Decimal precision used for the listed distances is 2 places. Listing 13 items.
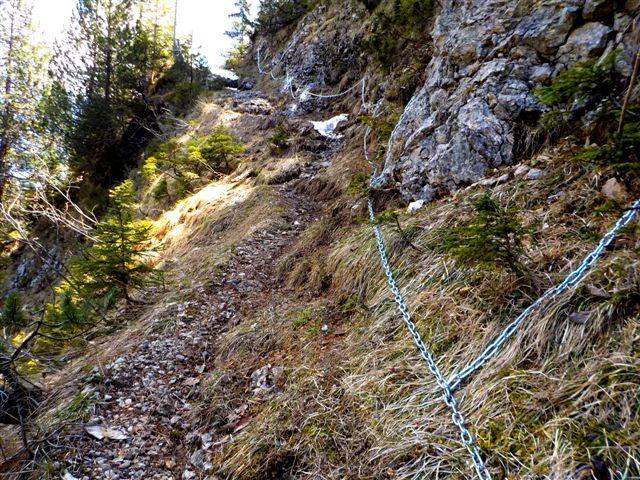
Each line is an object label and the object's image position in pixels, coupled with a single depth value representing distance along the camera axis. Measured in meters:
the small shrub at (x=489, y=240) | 1.95
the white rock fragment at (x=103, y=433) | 2.93
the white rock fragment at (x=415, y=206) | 4.45
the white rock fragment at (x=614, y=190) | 2.39
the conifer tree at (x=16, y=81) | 5.80
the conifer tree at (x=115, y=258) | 4.85
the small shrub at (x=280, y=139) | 9.59
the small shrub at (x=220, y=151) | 9.68
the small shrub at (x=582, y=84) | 2.08
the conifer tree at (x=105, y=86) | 16.73
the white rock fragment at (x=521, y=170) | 3.45
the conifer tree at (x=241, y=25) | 23.61
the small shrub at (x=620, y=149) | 1.83
